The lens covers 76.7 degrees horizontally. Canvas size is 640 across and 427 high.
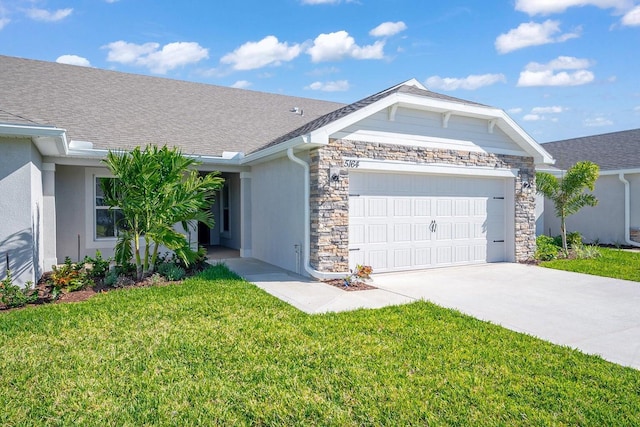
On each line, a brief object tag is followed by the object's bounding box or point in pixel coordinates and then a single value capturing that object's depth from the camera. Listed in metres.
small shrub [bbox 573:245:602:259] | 11.80
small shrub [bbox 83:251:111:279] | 8.17
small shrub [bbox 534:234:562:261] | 11.31
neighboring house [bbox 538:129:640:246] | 14.91
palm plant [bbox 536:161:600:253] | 11.85
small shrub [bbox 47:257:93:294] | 7.07
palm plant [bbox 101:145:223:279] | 7.79
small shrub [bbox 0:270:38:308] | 6.32
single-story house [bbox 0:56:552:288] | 8.22
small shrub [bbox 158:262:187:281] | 8.20
